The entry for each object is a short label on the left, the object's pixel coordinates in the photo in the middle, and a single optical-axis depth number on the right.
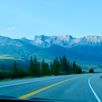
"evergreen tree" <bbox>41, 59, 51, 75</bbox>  128.70
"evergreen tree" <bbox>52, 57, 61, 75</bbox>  143.25
